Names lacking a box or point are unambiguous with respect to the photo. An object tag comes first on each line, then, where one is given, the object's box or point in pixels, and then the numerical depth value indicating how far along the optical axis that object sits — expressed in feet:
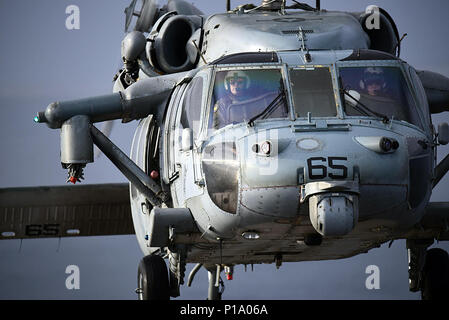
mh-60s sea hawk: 52.39
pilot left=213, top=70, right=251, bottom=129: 55.16
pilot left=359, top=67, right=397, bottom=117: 55.52
